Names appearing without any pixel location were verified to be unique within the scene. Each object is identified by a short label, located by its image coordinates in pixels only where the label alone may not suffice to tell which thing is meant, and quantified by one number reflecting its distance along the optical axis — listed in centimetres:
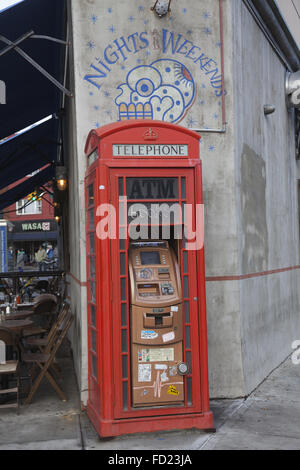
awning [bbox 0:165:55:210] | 1581
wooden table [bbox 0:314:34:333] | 676
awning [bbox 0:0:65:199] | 681
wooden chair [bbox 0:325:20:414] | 590
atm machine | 505
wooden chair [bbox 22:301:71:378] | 664
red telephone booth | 499
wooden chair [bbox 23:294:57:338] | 936
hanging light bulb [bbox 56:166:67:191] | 1009
